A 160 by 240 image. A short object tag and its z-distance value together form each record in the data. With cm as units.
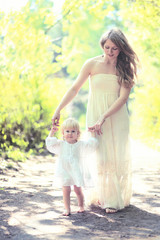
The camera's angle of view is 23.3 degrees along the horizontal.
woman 378
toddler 359
